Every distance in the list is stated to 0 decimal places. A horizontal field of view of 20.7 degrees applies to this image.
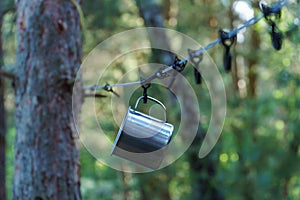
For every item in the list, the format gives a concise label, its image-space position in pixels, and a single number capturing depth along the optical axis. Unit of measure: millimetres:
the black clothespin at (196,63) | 4238
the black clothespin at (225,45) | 4123
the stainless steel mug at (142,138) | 3540
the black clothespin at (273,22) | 3715
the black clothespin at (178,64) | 4023
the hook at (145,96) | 3804
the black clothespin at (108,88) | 4639
